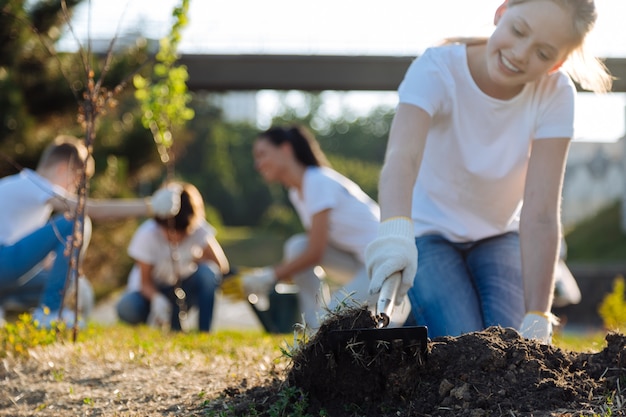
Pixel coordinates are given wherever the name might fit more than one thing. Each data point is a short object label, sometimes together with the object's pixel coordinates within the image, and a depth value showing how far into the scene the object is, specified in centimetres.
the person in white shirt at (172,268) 677
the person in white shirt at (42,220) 500
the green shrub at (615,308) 689
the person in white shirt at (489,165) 307
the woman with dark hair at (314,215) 614
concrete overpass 2136
